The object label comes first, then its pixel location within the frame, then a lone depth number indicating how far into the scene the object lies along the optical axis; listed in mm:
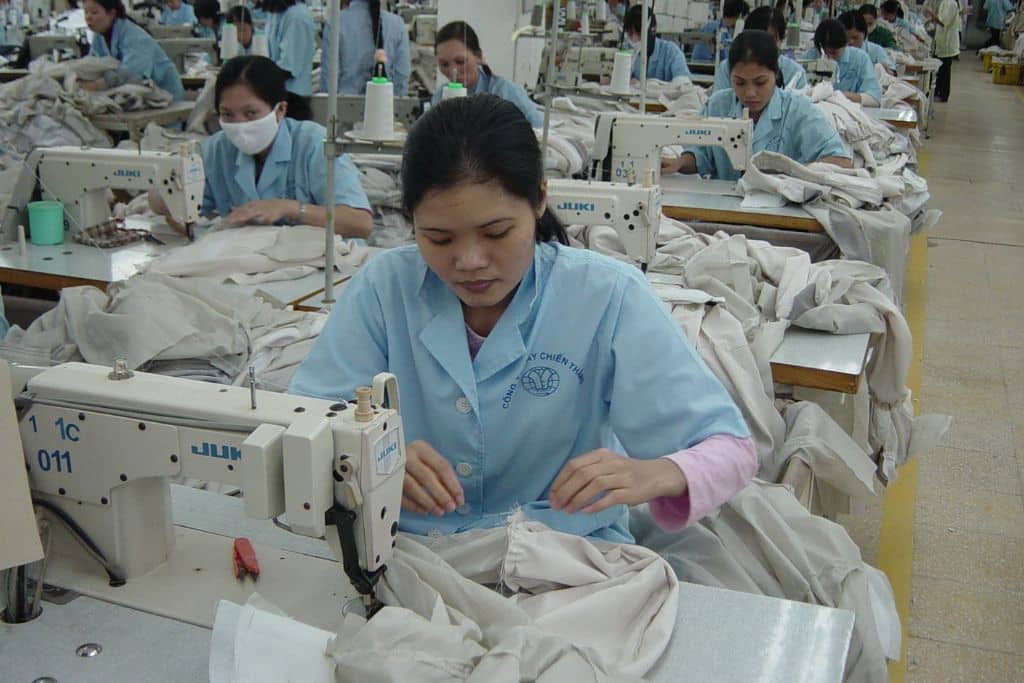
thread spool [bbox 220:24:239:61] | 5777
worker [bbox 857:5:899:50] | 9953
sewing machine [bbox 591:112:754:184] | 3359
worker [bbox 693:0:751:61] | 7648
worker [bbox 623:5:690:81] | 7285
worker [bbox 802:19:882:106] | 6914
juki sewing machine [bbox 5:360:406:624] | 1086
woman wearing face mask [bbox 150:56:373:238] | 2961
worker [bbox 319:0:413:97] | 5878
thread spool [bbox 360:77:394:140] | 2414
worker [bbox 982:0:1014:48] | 20547
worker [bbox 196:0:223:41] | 7938
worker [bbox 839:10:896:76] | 7926
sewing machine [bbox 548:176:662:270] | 2539
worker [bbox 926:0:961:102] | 14219
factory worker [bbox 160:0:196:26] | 8367
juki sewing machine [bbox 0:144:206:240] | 2850
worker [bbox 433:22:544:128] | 4359
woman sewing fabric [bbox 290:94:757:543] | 1321
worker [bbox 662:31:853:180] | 3971
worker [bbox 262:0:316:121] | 6508
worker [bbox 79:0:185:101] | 5770
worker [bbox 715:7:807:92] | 5180
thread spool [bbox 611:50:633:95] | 4379
